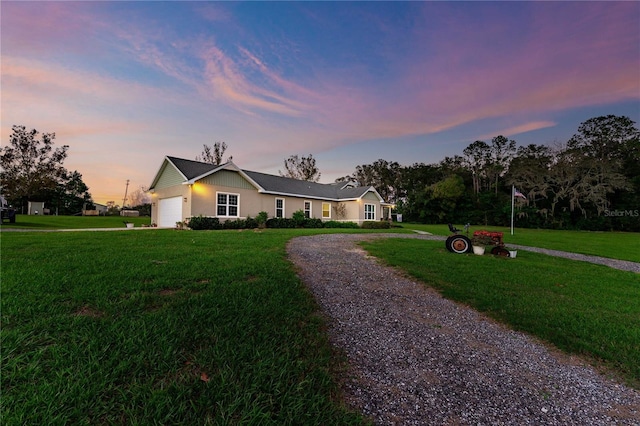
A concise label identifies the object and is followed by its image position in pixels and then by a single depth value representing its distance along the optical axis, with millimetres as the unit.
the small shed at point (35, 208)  32344
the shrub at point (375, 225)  22072
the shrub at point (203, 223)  15367
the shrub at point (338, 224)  22572
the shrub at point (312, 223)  20859
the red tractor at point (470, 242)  8909
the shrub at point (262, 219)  18078
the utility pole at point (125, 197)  52941
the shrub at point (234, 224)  16797
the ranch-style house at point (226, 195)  16547
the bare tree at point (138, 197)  49875
